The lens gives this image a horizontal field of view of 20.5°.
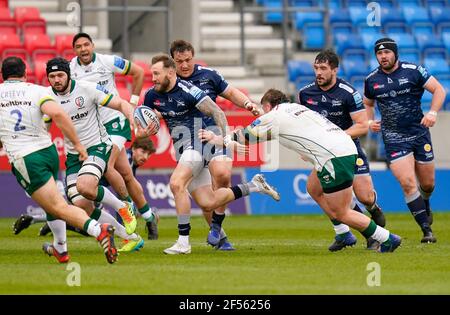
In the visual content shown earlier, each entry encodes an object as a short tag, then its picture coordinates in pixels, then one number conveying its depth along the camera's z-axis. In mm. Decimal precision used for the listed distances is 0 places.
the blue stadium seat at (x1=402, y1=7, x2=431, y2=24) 30188
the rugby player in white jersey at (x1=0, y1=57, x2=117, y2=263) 12742
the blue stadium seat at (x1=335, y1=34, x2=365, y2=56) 28203
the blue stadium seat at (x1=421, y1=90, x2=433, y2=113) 27266
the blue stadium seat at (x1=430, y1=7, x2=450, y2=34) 30281
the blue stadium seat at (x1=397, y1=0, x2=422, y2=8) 30738
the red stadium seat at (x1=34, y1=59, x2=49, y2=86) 23672
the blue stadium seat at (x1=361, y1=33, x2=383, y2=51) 28812
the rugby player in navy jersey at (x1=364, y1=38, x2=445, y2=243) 15930
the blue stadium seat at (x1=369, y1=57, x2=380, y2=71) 27975
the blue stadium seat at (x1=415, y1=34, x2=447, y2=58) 28844
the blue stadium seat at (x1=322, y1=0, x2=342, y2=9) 30147
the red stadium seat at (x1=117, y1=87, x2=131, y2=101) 23458
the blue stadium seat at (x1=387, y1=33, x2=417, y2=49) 28844
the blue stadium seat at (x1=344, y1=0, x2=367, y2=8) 30062
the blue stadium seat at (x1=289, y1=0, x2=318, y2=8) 29328
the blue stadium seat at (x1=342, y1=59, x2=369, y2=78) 27423
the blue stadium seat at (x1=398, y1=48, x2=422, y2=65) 28486
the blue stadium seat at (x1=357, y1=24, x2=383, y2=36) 29250
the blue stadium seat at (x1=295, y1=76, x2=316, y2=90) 26531
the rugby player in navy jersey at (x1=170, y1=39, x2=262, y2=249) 14773
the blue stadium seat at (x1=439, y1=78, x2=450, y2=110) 27969
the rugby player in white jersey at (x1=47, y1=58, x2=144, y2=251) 14742
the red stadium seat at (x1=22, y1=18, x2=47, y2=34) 25312
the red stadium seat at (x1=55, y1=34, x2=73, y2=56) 24469
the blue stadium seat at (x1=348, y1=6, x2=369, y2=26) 29375
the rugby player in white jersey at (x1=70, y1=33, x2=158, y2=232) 16469
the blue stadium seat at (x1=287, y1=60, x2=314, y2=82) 26828
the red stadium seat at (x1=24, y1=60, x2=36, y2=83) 23528
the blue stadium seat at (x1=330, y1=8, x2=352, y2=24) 28938
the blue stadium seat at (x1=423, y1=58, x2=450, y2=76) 28375
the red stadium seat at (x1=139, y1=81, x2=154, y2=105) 24459
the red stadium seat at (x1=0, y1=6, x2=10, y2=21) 25292
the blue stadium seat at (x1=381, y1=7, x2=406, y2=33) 29359
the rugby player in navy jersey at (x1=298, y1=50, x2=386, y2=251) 14805
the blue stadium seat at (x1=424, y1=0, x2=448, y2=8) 30828
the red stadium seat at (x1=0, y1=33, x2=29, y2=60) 24000
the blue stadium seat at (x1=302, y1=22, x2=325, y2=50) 28594
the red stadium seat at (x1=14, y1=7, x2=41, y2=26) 25392
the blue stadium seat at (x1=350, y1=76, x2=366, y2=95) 26928
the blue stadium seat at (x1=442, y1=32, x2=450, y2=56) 29919
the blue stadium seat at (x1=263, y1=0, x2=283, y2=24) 29062
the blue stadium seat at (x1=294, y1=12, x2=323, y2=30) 28781
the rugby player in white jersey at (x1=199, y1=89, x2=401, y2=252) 13609
